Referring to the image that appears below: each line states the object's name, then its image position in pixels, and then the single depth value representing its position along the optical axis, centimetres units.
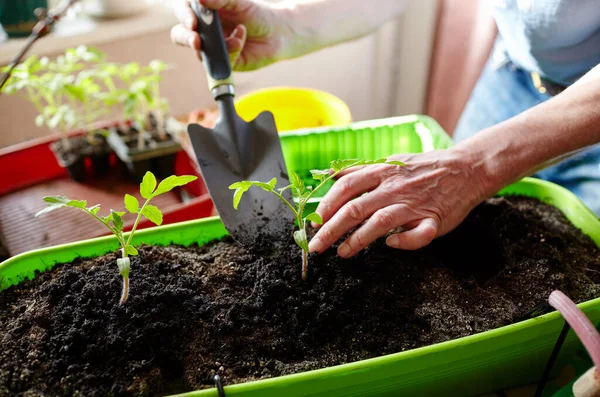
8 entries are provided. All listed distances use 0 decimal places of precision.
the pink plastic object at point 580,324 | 42
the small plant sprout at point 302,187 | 60
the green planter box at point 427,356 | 51
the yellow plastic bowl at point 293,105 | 122
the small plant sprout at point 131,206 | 57
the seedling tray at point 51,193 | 103
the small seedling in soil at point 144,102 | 118
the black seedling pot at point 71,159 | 121
